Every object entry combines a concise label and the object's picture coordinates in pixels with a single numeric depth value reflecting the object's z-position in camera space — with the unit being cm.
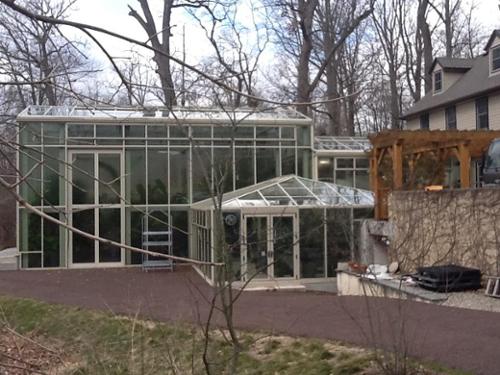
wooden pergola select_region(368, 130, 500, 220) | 1522
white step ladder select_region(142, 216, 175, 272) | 1752
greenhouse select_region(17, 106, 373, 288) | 1631
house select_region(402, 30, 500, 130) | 2336
